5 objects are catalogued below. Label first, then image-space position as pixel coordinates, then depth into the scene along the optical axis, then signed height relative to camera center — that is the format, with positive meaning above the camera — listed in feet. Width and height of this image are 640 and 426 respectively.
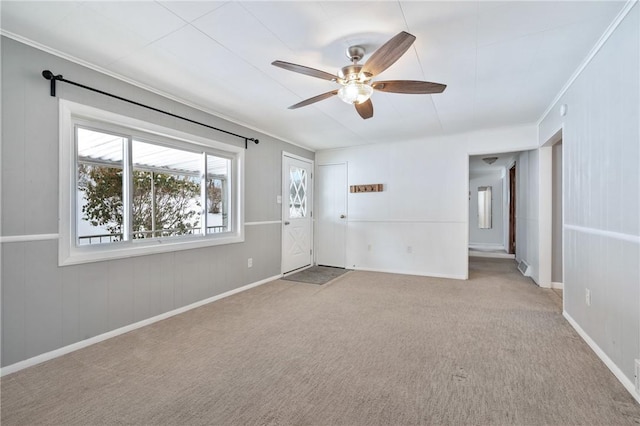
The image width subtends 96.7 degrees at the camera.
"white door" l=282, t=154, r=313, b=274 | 16.25 -0.01
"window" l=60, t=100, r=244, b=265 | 7.77 +0.88
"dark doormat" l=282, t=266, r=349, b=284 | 15.16 -3.56
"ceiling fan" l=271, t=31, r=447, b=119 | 6.38 +3.34
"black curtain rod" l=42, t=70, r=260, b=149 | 7.09 +3.50
